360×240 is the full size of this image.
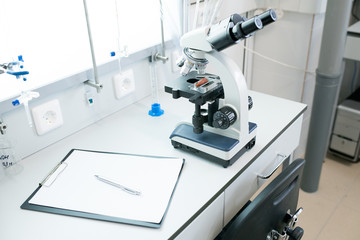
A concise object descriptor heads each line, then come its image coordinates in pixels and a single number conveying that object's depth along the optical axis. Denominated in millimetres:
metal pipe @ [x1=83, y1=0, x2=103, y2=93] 1115
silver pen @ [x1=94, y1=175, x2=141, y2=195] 921
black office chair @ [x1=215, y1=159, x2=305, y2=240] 876
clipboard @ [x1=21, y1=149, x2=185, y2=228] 860
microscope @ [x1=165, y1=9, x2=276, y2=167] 968
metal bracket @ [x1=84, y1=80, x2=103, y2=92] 1197
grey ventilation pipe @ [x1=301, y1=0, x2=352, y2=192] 1571
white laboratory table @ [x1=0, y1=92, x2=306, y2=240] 824
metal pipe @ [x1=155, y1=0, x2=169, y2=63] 1384
